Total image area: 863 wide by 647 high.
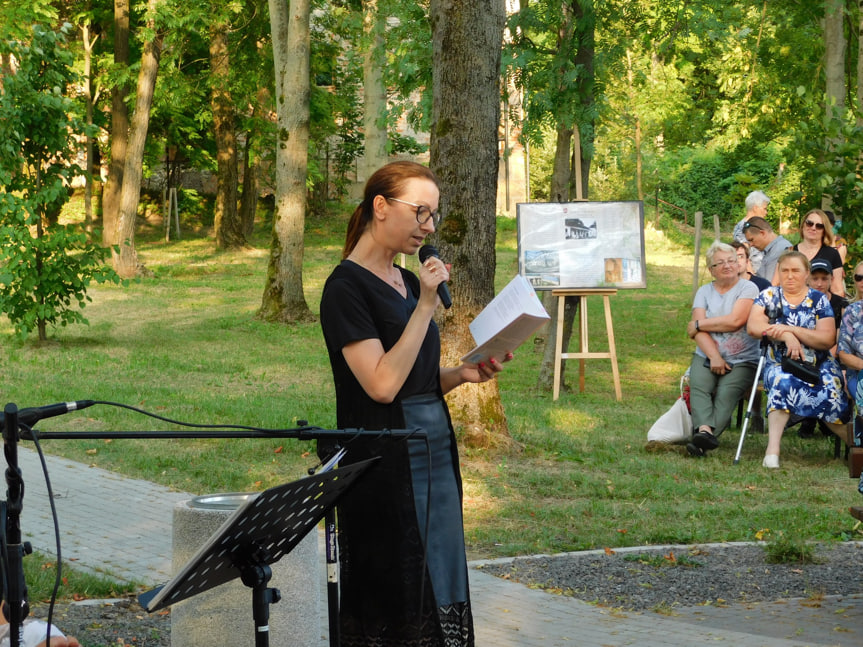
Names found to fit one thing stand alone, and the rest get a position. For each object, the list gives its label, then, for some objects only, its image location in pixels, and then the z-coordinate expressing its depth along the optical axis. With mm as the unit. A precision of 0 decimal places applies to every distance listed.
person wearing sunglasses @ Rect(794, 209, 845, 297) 12102
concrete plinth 5113
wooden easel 14547
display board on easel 14594
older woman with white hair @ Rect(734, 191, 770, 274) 13461
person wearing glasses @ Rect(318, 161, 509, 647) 3619
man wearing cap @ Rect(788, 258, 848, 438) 11008
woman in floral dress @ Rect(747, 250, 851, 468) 10492
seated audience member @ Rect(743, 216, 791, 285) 12938
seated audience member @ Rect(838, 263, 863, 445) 9453
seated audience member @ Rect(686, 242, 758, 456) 11328
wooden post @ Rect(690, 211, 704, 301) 21125
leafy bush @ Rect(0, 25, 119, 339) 15789
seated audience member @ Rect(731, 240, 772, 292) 11992
